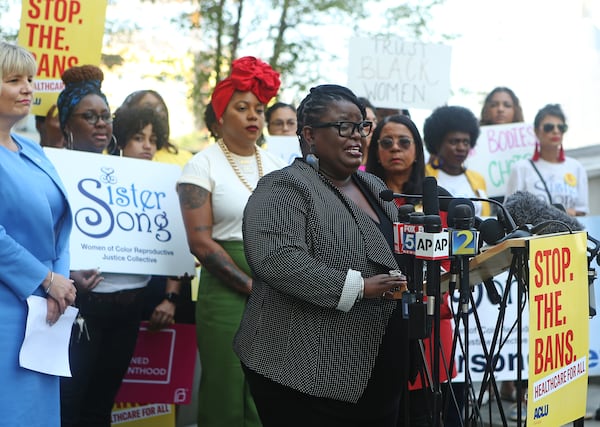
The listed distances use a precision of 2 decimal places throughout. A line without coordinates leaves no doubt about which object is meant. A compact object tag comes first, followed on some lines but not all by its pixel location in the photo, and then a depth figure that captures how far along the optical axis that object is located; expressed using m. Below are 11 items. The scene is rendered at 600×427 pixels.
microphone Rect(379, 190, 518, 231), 3.15
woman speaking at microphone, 3.22
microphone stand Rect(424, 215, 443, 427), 2.93
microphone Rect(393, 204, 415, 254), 3.09
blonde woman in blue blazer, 3.51
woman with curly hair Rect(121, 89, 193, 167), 5.82
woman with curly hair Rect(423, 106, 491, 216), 6.05
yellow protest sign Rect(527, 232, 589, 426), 3.24
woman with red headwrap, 4.63
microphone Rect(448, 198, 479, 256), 3.02
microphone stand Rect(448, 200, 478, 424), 3.03
